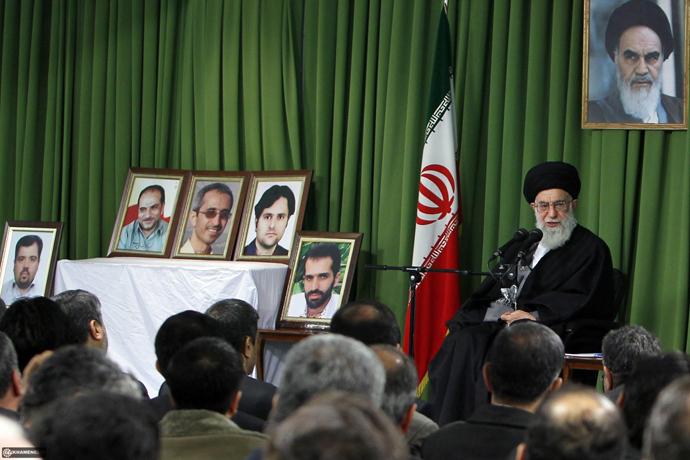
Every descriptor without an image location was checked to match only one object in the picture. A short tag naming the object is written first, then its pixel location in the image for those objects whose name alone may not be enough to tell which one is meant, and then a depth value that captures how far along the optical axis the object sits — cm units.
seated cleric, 864
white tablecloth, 1016
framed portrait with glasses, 1177
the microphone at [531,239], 862
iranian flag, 1066
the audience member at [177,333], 535
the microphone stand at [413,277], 941
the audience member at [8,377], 436
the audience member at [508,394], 426
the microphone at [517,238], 854
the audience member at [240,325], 633
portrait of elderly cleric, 993
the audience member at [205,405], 393
